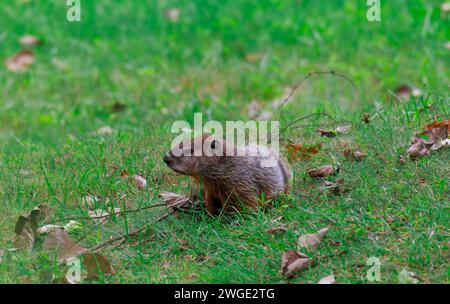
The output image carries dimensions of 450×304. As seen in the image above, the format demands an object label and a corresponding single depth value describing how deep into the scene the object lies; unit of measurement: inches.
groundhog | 186.2
